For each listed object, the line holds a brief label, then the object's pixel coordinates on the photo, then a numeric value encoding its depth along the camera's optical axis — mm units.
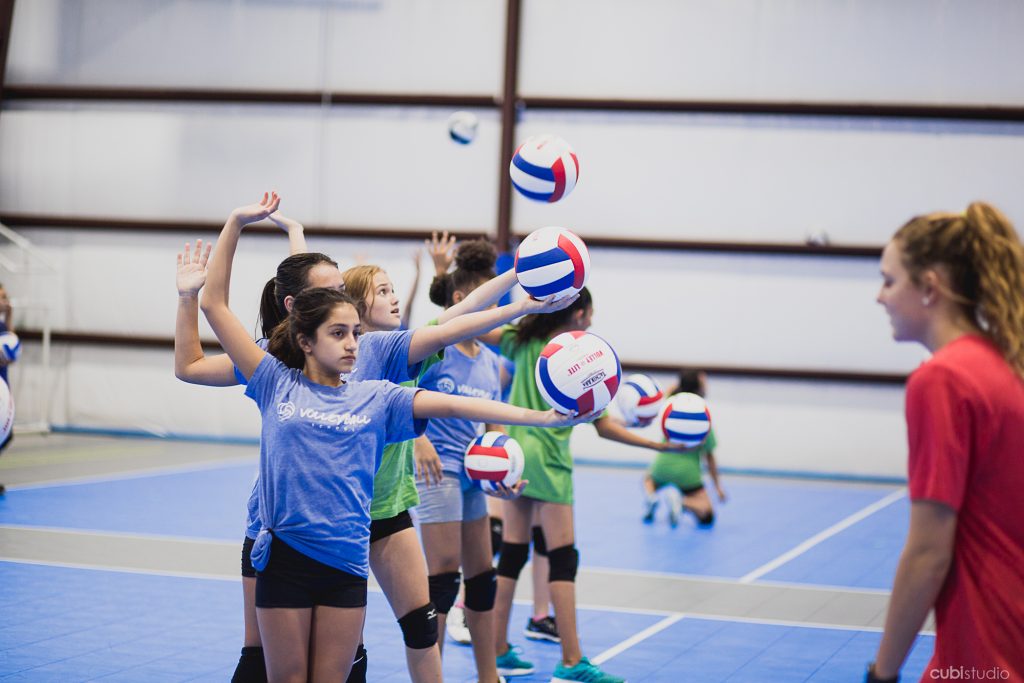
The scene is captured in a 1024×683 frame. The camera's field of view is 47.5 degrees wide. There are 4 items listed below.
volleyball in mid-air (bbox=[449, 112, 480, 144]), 15000
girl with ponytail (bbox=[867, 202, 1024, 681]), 2371
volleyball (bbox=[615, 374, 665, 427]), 6477
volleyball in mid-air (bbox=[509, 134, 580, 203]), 5195
